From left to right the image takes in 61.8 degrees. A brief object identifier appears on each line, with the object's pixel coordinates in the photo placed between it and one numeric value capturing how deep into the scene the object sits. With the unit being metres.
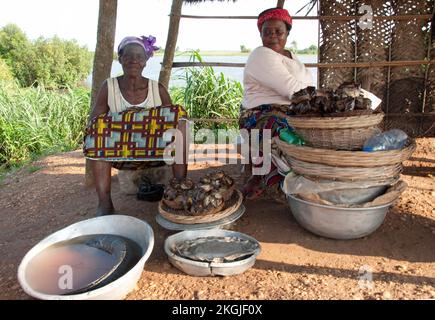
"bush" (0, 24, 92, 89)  21.12
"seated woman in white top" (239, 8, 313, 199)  2.59
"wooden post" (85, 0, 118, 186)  2.91
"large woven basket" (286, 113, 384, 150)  1.99
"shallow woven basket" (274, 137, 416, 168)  1.91
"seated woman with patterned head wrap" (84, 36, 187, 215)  2.45
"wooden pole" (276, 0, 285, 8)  3.93
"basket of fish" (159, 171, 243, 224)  2.14
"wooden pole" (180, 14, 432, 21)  4.04
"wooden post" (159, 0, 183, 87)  4.05
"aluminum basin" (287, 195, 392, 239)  2.04
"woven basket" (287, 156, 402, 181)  1.95
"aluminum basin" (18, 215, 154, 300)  1.44
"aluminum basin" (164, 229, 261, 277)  1.80
